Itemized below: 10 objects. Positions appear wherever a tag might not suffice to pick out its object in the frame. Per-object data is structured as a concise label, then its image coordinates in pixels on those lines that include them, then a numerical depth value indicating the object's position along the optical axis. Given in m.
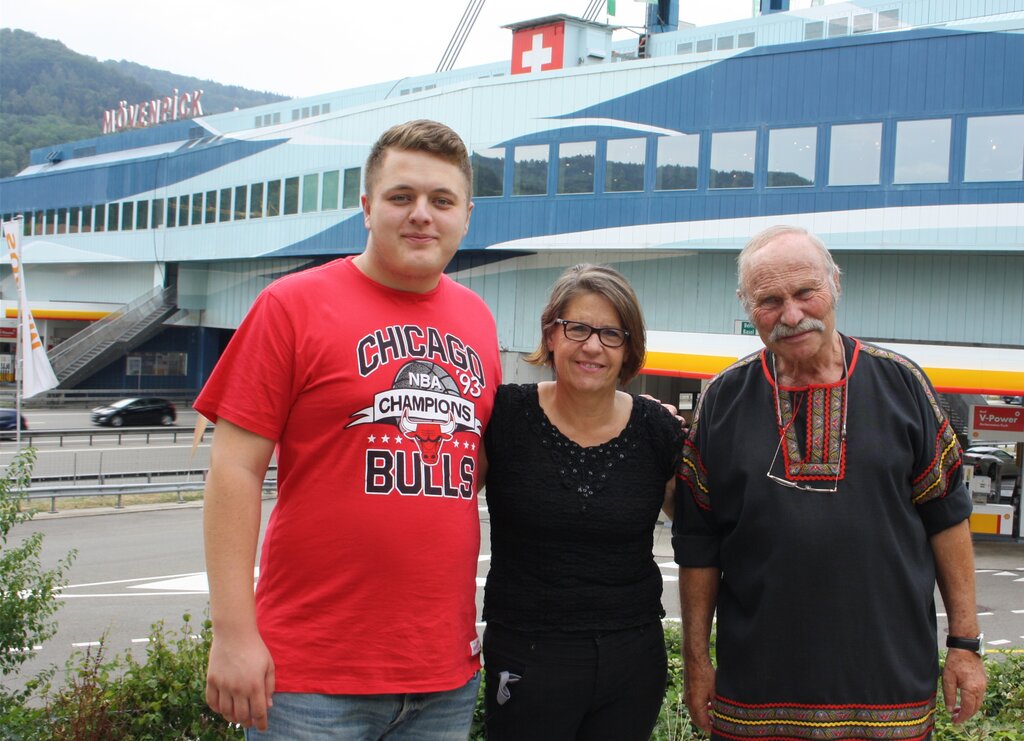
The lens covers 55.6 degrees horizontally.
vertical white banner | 21.92
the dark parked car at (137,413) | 34.84
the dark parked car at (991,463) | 18.58
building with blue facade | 21.23
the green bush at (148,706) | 4.25
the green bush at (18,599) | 4.95
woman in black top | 3.06
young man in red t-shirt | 2.58
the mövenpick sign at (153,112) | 67.00
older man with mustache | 3.02
